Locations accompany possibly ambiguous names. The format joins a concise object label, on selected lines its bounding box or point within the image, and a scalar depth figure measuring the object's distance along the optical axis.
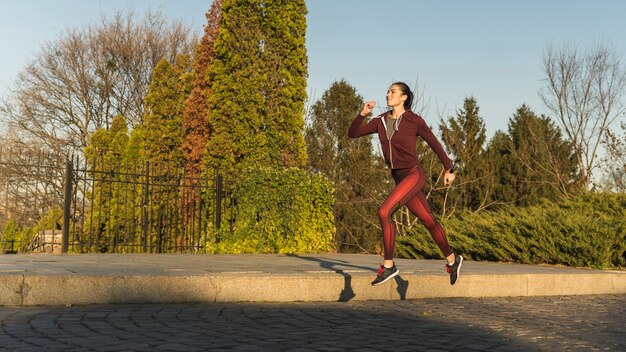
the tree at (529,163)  30.08
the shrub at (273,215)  13.64
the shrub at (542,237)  11.57
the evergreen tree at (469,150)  27.91
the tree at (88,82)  32.06
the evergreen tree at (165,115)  24.86
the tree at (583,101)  27.59
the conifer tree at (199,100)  21.00
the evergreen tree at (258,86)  16.16
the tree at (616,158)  27.14
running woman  6.49
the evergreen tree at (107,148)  23.85
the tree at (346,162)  28.53
